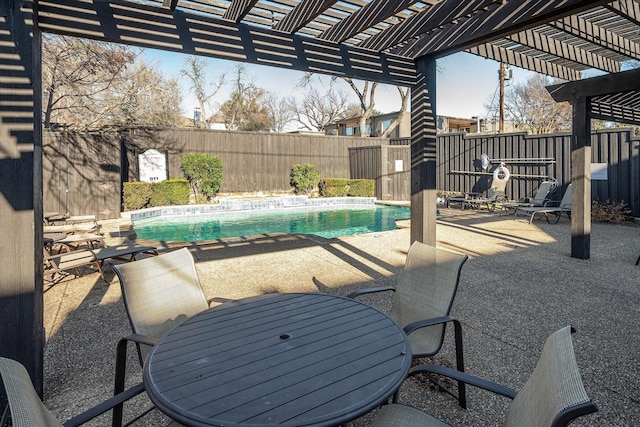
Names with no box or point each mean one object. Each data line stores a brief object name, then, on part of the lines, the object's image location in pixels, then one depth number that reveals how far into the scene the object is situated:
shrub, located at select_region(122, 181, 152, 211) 10.34
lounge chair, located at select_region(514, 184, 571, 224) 8.19
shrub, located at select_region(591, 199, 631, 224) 8.39
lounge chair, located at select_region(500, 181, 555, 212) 9.22
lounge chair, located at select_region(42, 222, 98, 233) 5.71
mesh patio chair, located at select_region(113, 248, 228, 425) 2.03
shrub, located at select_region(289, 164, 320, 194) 14.59
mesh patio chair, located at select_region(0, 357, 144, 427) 0.81
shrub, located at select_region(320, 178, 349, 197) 14.63
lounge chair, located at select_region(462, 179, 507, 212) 11.15
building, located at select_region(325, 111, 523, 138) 24.81
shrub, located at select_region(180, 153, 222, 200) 12.30
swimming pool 8.81
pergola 2.00
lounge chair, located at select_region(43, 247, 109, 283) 3.83
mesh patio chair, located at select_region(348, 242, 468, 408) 1.99
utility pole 16.22
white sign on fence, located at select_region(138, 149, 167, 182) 11.77
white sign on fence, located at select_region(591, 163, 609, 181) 9.02
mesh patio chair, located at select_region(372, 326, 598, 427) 0.82
